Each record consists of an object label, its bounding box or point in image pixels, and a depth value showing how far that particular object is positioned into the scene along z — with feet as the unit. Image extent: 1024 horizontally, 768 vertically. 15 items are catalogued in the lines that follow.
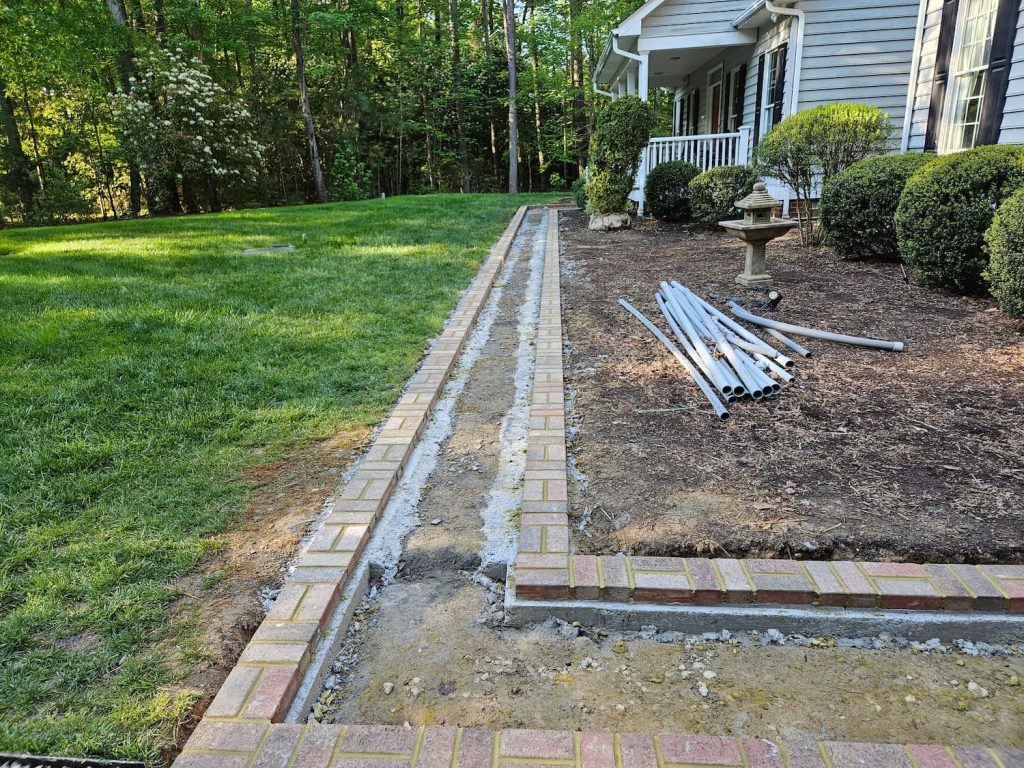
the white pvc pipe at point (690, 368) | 10.94
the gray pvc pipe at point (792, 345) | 13.61
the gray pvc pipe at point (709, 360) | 11.61
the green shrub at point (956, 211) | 15.87
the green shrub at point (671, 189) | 34.86
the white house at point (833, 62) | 21.22
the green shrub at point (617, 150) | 32.81
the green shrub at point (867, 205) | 20.20
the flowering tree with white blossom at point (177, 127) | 51.67
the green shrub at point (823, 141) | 23.73
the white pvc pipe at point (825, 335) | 13.57
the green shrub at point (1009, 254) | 13.70
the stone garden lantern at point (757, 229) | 19.25
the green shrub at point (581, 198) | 44.50
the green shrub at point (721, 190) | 30.81
